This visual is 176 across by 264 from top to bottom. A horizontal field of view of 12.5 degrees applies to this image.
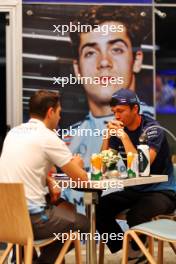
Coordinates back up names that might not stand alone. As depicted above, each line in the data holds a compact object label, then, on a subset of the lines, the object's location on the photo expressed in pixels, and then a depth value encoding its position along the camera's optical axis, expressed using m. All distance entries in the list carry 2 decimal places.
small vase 4.84
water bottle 5.10
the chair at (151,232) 4.42
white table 4.45
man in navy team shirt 5.56
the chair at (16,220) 4.28
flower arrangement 4.83
